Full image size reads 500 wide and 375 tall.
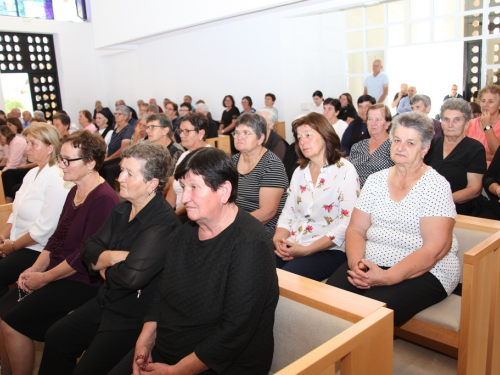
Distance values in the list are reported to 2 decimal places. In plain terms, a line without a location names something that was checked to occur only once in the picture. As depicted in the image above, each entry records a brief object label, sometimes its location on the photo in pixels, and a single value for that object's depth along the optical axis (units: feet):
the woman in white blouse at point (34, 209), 9.53
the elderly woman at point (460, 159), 10.11
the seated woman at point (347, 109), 26.66
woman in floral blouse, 8.49
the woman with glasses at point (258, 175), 9.71
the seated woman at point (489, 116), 12.78
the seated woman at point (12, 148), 20.47
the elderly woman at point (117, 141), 20.44
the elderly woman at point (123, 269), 6.48
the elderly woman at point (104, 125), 23.01
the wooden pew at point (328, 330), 4.26
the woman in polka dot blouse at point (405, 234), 6.96
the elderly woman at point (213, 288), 5.09
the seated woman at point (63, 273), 7.90
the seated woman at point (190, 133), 12.69
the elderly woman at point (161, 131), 13.88
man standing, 28.04
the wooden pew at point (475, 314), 6.31
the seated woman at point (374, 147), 10.92
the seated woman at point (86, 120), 25.29
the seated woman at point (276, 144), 16.30
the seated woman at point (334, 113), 20.42
